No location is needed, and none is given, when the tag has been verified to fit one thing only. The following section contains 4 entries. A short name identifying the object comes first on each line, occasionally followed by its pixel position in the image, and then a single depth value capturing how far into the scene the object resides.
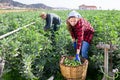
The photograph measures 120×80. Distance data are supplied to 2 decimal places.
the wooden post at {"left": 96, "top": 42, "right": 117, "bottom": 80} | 1.74
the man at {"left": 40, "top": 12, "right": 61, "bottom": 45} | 2.75
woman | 1.83
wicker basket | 1.75
